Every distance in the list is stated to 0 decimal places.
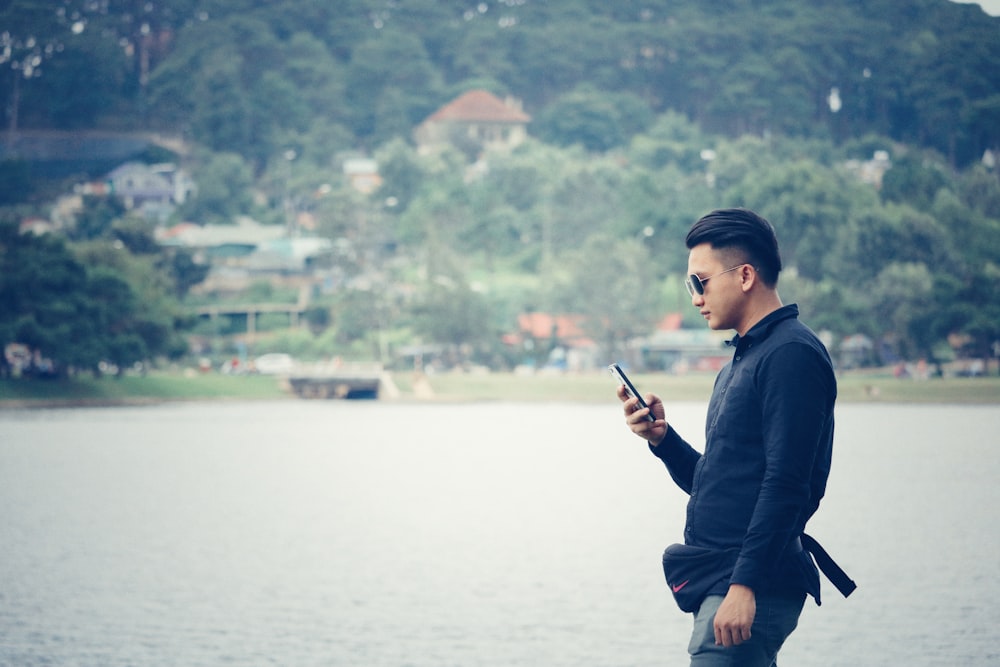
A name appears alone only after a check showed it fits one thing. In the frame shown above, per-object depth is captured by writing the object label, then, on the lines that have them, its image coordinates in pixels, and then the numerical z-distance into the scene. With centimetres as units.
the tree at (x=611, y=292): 8381
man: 530
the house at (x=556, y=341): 8600
